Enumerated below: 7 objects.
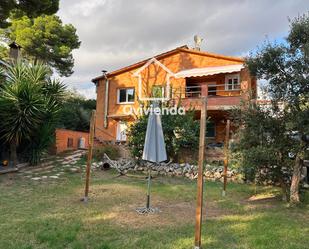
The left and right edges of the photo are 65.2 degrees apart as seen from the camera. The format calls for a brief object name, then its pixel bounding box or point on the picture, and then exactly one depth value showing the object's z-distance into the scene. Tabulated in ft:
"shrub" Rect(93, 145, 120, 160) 53.70
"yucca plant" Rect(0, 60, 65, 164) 40.52
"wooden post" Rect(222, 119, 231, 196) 32.30
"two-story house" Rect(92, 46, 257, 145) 67.28
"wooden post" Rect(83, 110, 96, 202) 27.91
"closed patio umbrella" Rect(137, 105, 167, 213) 25.43
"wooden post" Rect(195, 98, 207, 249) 16.56
